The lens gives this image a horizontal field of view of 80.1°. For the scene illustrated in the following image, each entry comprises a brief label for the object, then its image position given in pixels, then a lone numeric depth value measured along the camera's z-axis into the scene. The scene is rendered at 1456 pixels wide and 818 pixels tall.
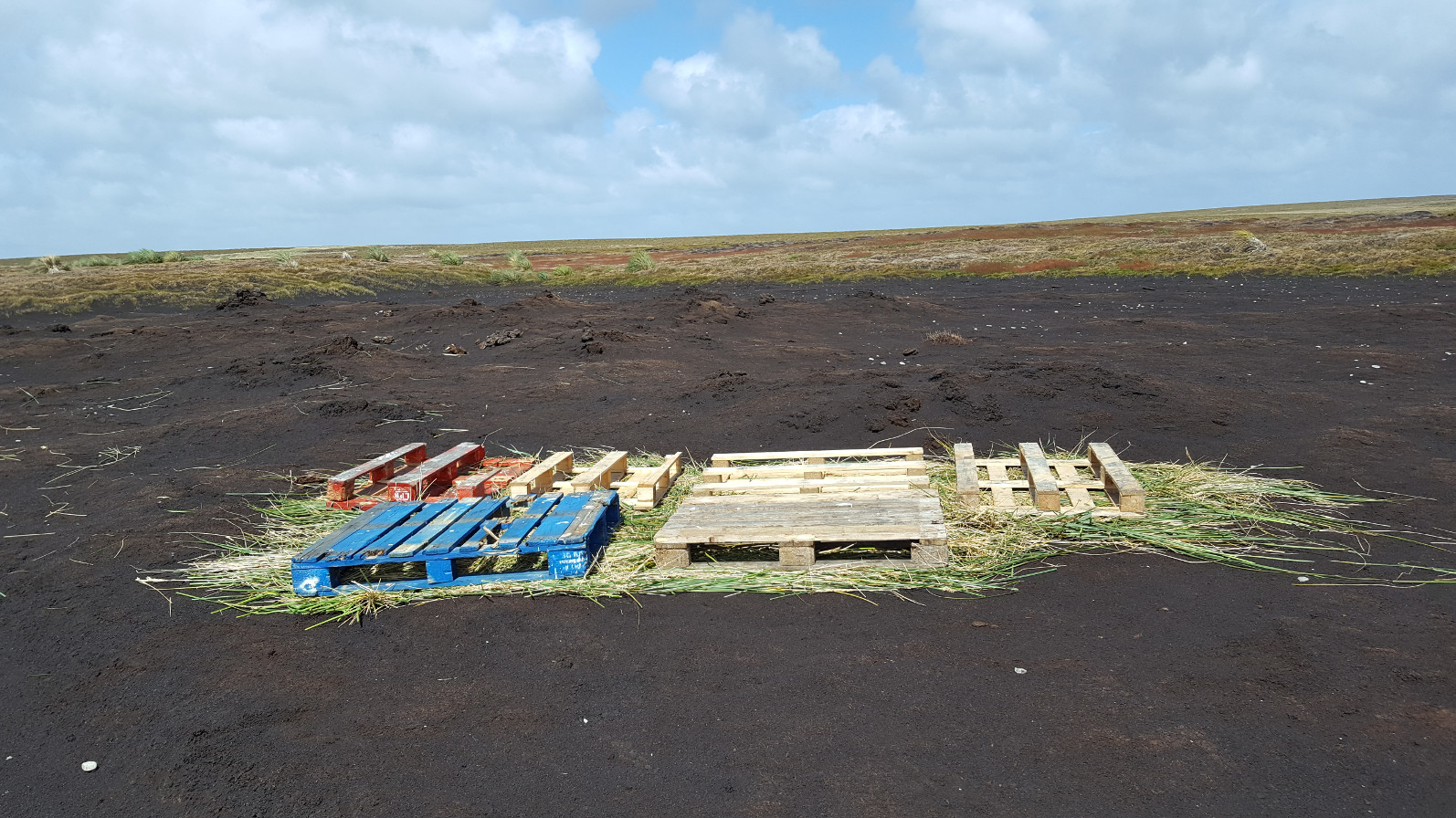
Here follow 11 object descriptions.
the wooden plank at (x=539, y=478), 7.13
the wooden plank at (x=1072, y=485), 6.70
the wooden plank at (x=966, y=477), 6.71
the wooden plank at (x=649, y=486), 7.26
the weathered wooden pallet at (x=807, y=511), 5.73
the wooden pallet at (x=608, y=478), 7.25
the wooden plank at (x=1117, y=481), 6.39
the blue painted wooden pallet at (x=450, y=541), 5.61
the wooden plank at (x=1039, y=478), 6.43
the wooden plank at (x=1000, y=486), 6.78
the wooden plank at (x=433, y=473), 7.17
